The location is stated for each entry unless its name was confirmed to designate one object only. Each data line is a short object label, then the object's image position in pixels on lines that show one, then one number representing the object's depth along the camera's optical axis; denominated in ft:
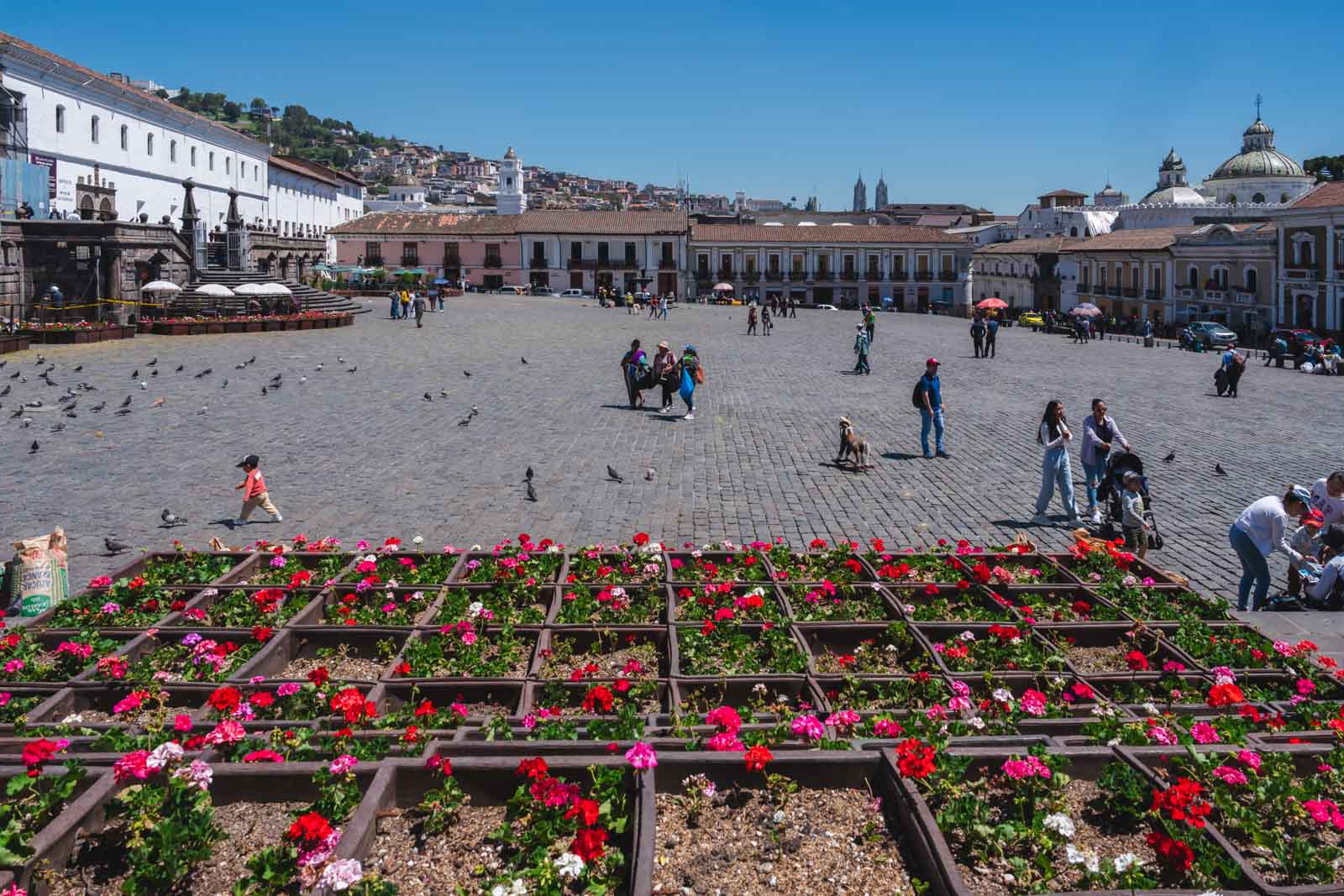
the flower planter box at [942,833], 13.41
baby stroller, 32.48
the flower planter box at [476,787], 14.83
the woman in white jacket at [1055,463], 37.24
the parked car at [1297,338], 123.90
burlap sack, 26.21
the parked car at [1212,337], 138.51
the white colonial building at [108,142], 132.98
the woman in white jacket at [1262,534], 27.20
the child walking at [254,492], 35.09
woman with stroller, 37.24
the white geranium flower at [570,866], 13.29
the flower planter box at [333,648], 21.74
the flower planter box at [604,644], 22.11
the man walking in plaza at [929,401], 47.85
